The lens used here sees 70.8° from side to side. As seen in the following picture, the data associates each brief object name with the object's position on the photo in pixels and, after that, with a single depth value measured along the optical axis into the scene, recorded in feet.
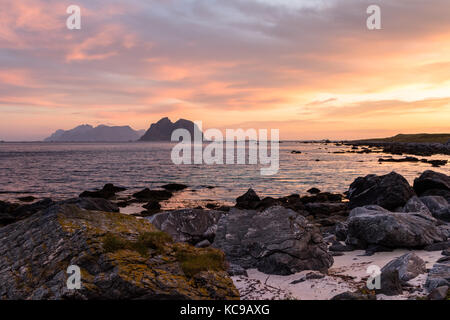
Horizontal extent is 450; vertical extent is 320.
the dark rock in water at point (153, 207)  77.41
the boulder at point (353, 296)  19.27
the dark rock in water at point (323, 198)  86.74
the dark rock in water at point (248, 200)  78.79
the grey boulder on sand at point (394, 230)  33.91
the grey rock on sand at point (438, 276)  21.56
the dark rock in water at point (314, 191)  101.91
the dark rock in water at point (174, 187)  115.65
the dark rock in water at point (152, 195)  96.66
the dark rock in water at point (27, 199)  97.54
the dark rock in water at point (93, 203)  62.95
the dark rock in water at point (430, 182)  70.49
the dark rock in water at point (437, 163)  184.55
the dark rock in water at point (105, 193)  99.61
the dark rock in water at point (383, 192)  59.36
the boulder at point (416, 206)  50.35
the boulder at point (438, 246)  33.09
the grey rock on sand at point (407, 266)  24.49
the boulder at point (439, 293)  19.69
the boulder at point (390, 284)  21.87
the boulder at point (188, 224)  40.86
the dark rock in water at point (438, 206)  50.55
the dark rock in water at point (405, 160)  218.57
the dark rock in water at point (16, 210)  67.00
